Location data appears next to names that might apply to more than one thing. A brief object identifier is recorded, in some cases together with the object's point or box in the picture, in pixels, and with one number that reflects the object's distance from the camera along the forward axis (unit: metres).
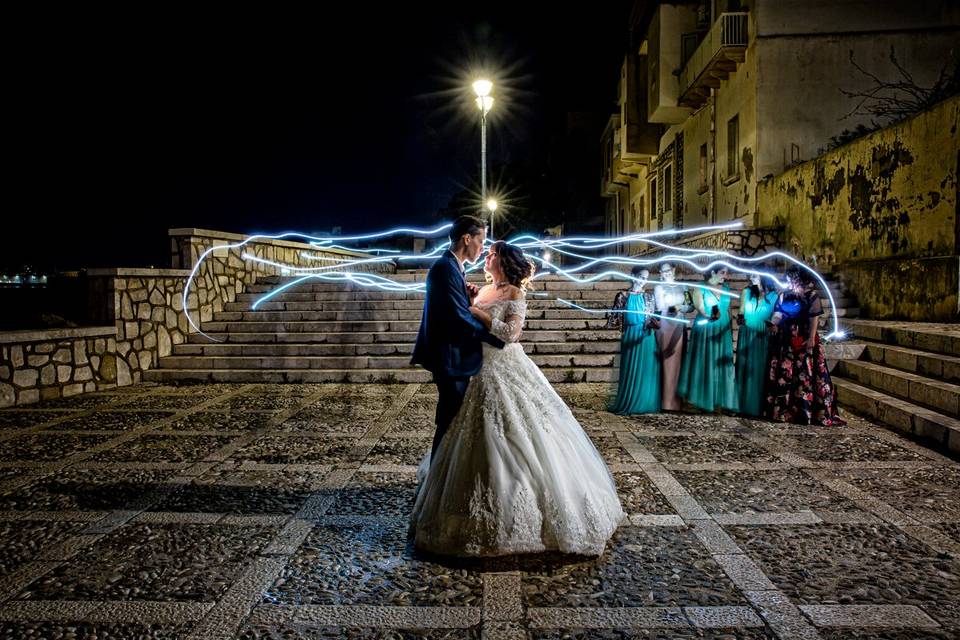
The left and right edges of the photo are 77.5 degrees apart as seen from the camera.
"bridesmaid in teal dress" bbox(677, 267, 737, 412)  6.73
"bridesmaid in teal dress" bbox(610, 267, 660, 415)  6.84
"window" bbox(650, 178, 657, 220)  23.22
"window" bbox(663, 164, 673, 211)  20.61
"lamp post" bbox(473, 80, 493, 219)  13.31
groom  3.19
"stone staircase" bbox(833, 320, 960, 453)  5.57
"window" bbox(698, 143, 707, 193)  16.93
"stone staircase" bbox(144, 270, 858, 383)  9.29
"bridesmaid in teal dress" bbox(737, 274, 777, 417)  6.65
